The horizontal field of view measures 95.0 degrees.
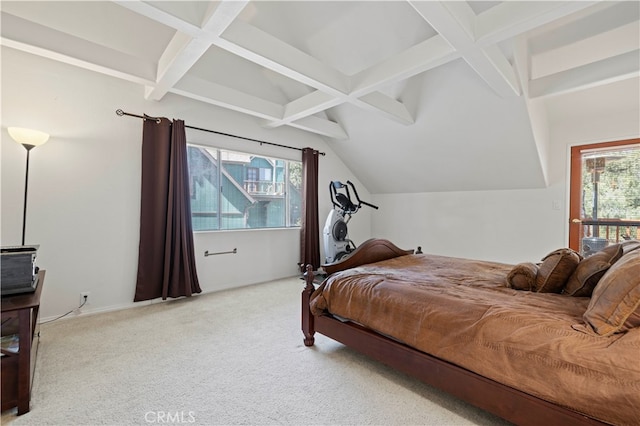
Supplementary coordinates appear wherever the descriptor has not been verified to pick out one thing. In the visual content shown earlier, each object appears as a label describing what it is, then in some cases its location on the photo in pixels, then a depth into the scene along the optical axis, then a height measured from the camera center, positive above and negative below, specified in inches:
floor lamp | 92.0 +23.1
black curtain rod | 123.9 +41.4
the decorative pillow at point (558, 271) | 71.0 -13.2
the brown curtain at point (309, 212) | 188.1 +0.8
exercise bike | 180.1 -8.8
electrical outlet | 116.6 -34.8
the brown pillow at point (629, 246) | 62.9 -6.1
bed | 44.4 -22.8
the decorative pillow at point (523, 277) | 74.4 -15.6
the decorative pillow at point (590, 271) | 63.7 -11.8
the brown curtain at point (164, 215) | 128.1 -1.7
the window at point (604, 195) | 135.6 +11.5
